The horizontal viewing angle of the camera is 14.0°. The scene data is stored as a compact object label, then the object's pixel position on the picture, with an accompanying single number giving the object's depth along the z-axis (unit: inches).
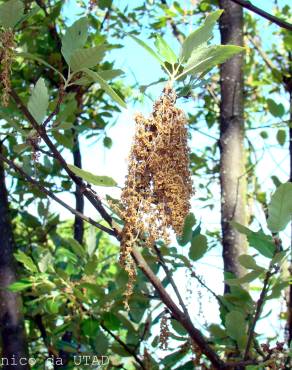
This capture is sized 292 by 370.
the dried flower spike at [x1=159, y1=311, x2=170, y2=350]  39.3
